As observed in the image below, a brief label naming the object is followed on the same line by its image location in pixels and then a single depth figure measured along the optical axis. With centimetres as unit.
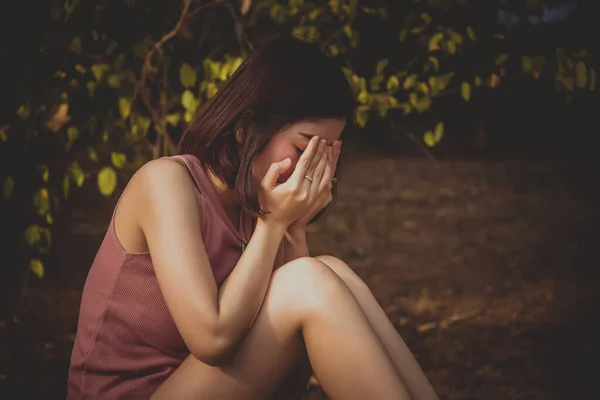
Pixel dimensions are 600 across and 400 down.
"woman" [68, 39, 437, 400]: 153
